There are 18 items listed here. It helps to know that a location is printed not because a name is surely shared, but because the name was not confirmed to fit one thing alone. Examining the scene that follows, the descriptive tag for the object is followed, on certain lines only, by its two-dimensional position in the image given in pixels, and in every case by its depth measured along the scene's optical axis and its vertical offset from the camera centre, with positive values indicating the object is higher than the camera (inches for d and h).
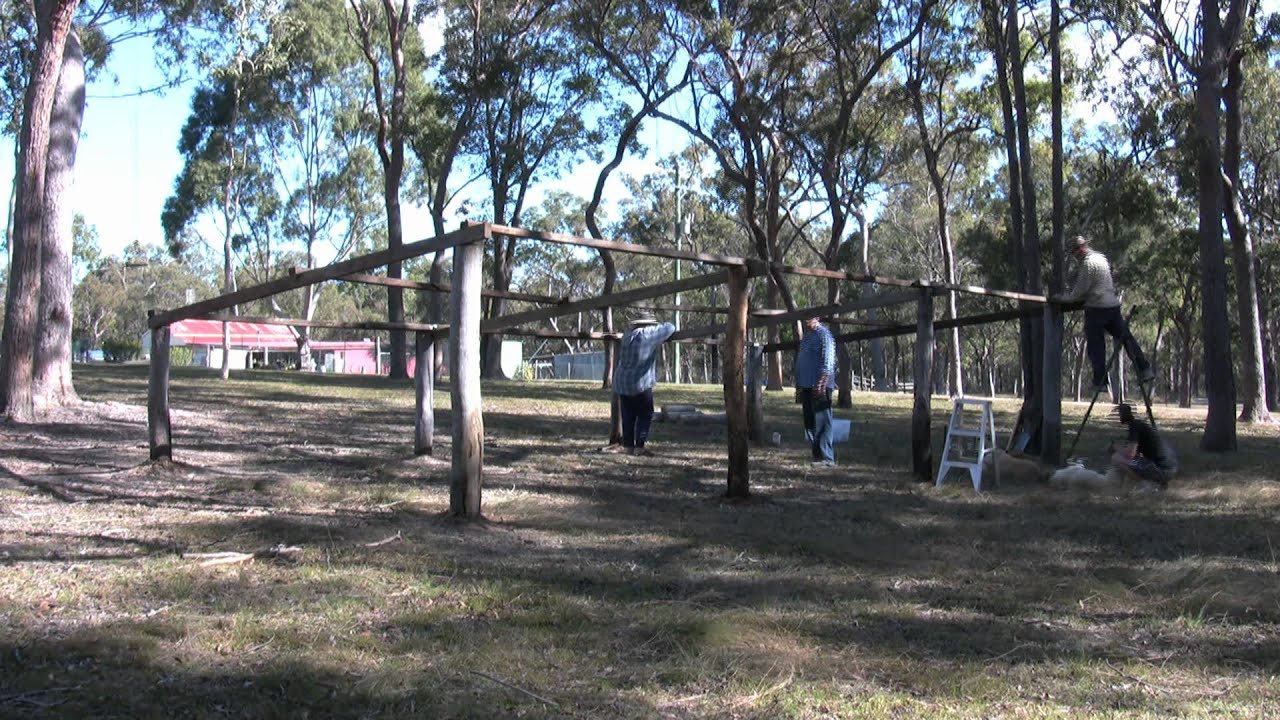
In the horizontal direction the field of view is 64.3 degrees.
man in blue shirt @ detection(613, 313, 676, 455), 426.6 -0.6
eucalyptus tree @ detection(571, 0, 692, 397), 876.0 +289.1
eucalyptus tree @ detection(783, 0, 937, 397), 788.0 +236.6
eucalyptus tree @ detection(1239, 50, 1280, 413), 944.3 +231.6
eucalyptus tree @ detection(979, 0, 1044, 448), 477.4 +80.9
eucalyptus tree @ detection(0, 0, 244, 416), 467.5 +66.7
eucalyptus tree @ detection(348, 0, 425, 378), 1002.7 +285.5
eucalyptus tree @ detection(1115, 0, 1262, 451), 518.6 +80.0
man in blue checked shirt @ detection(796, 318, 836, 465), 437.7 -3.4
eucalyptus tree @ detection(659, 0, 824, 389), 824.3 +250.1
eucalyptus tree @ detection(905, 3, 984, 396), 840.9 +252.2
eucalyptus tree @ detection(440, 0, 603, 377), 1035.9 +294.4
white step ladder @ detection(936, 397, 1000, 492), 376.5 -27.5
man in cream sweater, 387.5 +24.5
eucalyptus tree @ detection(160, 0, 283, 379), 1433.3 +307.2
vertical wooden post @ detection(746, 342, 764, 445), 469.4 -11.1
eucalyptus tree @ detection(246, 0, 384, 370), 1269.7 +370.4
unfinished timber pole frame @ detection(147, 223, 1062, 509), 272.4 +16.9
